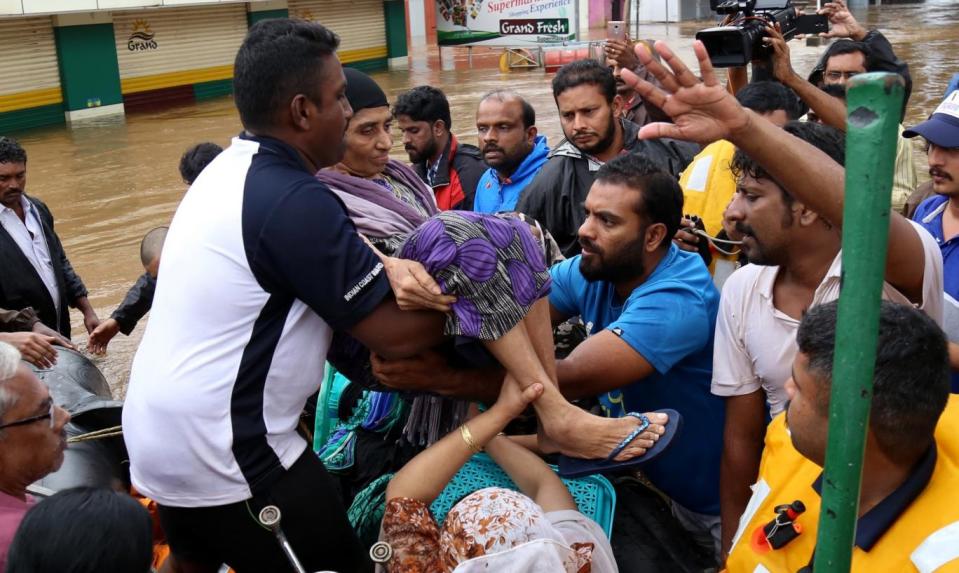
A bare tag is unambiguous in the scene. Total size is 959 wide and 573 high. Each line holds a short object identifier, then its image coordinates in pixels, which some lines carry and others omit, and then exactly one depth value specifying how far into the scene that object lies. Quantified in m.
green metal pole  1.04
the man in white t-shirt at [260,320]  2.13
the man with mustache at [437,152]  5.91
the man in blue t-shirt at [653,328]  2.96
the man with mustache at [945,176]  3.39
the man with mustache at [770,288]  2.50
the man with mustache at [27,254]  5.74
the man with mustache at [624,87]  5.57
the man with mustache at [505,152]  5.55
